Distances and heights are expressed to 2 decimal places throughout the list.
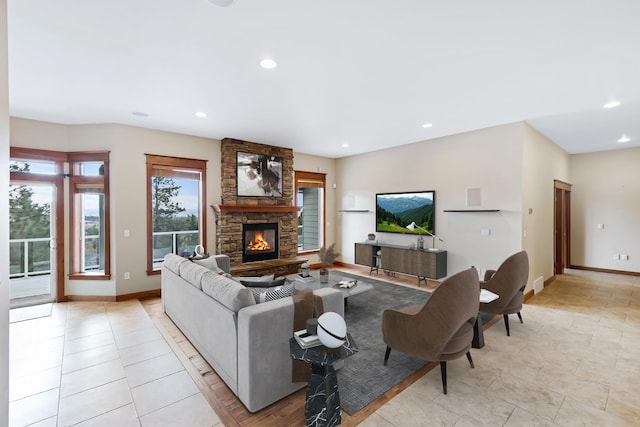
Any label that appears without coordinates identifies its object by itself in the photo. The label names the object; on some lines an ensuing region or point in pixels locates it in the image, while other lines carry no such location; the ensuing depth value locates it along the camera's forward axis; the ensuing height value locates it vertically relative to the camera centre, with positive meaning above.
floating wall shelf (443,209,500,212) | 4.77 +0.02
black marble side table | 1.89 -1.17
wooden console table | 5.35 -0.97
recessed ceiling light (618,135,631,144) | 5.41 +1.36
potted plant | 4.32 -0.70
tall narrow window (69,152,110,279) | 4.73 -0.03
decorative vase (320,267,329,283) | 4.27 -0.96
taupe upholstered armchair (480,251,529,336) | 3.38 -0.86
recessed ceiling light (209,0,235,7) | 1.96 +1.43
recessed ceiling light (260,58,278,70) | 2.76 +1.45
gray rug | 2.34 -1.47
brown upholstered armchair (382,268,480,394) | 2.30 -0.94
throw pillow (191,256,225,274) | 4.11 -0.72
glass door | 4.53 -0.47
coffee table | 3.98 -1.06
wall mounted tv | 5.77 +0.01
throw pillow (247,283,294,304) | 2.43 -0.70
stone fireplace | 5.66 -0.06
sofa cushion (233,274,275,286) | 3.00 -0.73
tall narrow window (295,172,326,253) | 7.58 -0.06
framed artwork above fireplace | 5.96 +0.80
